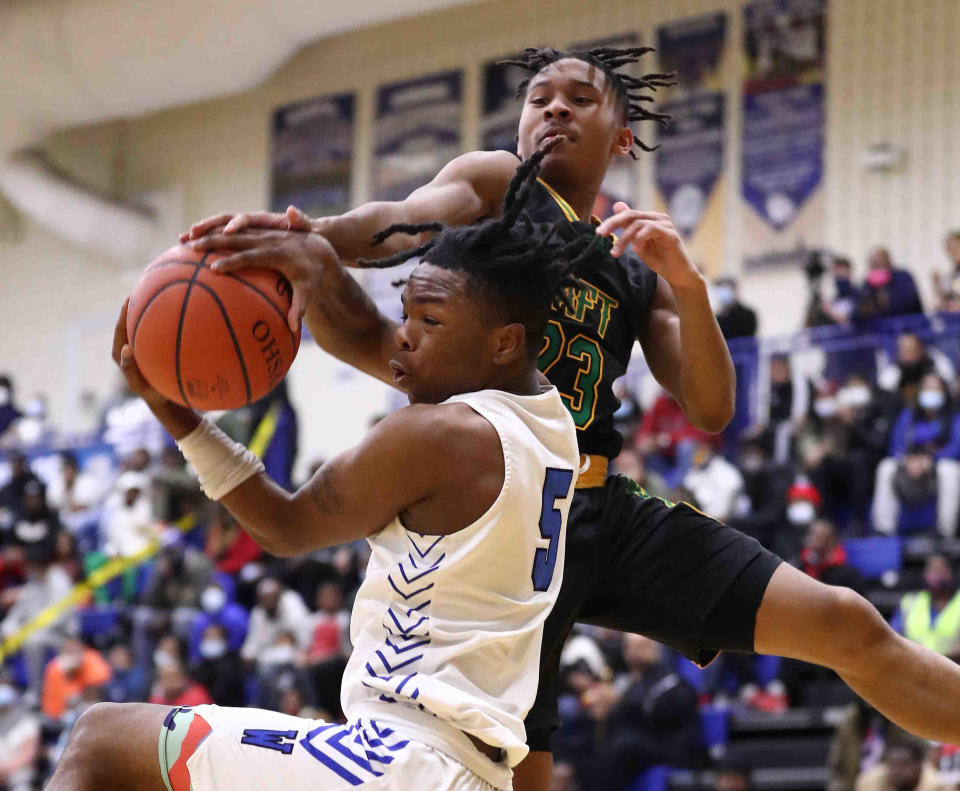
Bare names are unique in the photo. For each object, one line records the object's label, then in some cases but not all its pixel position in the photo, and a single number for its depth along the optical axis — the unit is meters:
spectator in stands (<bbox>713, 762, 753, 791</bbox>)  8.57
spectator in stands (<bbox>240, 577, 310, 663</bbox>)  11.73
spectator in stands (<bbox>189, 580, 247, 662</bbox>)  12.22
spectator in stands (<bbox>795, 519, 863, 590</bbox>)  9.56
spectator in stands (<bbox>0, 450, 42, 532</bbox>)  15.08
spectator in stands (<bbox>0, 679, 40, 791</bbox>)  11.59
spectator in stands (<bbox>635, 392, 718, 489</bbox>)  12.17
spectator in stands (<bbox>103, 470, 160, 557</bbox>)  14.52
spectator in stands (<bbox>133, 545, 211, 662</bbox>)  12.69
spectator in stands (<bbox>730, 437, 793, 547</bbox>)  10.51
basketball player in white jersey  2.96
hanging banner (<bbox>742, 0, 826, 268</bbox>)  15.09
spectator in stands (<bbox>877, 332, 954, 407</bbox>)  10.84
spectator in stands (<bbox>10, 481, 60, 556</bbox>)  14.78
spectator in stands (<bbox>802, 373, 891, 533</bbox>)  10.78
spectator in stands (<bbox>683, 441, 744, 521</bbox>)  11.13
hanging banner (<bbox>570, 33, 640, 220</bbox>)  16.12
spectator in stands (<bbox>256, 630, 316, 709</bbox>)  10.55
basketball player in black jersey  3.64
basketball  3.31
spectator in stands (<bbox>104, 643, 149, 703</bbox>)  12.09
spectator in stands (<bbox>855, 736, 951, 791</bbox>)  7.64
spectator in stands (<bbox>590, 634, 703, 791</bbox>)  8.95
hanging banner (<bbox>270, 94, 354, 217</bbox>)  18.52
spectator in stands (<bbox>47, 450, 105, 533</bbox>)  15.64
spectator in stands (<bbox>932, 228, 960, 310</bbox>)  11.60
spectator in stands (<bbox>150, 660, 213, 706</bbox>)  10.97
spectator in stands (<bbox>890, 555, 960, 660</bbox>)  8.71
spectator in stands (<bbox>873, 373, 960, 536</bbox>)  10.20
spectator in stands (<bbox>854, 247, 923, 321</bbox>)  11.95
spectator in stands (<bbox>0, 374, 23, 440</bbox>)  17.45
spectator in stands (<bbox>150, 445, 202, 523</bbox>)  14.59
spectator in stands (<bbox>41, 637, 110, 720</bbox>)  12.40
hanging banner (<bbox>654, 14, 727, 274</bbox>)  15.65
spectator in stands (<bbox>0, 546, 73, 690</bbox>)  13.64
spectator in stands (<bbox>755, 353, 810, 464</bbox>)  11.79
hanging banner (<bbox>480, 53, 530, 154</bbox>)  16.89
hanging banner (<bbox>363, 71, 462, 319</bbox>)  17.66
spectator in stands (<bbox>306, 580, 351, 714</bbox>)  10.34
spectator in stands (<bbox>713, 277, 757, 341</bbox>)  12.68
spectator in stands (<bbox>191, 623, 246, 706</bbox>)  11.30
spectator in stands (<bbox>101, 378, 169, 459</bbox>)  16.30
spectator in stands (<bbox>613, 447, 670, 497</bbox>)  10.95
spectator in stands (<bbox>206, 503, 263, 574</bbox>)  13.24
